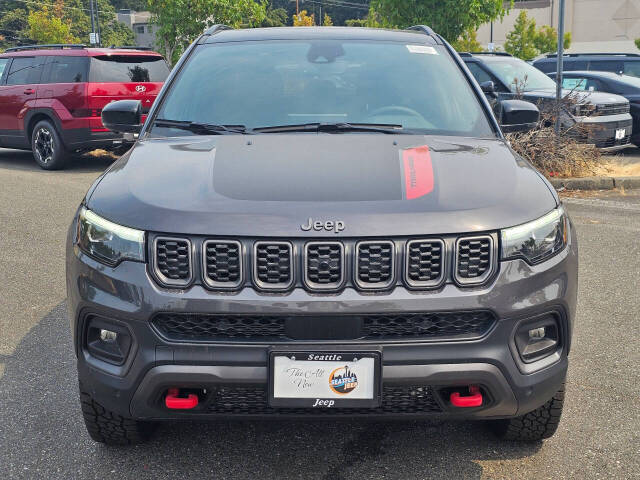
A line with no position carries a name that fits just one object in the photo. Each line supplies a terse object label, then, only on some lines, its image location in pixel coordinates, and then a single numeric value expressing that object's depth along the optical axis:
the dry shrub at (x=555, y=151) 10.05
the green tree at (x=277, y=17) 71.28
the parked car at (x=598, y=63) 15.34
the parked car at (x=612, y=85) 12.47
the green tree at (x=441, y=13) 18.03
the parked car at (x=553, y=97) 10.79
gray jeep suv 2.46
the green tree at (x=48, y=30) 42.69
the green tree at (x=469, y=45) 30.47
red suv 11.32
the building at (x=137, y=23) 85.69
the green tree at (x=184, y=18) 17.94
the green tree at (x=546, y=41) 37.08
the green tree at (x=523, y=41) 36.28
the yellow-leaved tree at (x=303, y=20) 54.76
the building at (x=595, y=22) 51.69
